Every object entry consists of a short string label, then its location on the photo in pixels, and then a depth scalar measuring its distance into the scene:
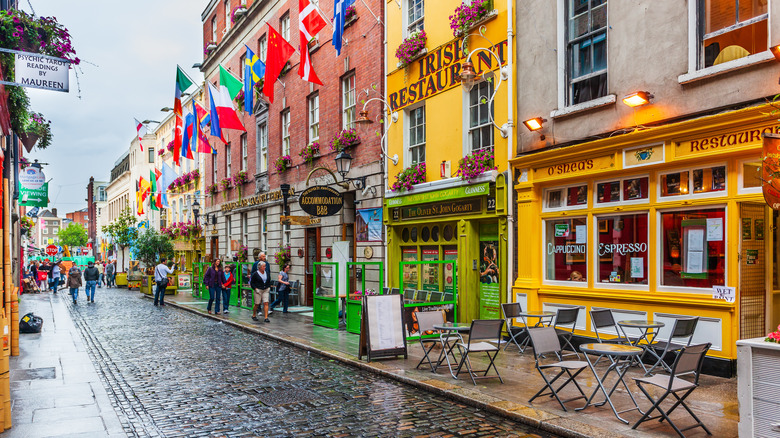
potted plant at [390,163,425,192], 15.38
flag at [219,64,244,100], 20.34
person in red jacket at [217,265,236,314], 19.29
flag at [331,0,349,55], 15.63
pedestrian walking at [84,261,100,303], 26.44
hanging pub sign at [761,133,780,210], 5.81
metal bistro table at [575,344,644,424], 6.63
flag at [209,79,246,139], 20.81
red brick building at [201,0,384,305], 17.83
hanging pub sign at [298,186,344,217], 16.55
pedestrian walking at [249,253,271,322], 16.86
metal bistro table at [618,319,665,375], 8.71
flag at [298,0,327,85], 16.50
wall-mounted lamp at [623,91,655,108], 9.55
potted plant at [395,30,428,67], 15.27
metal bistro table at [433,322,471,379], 9.30
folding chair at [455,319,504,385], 8.65
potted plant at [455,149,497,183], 13.02
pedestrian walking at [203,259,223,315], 19.42
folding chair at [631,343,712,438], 5.90
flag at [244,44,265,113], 19.48
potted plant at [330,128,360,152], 18.28
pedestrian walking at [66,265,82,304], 25.64
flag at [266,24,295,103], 17.94
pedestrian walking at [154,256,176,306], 23.20
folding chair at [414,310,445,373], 10.20
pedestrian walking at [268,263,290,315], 19.39
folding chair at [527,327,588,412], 7.62
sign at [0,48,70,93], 8.56
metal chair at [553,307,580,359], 10.14
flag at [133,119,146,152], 33.41
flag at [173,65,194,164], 21.83
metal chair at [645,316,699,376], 8.12
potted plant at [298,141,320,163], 20.73
